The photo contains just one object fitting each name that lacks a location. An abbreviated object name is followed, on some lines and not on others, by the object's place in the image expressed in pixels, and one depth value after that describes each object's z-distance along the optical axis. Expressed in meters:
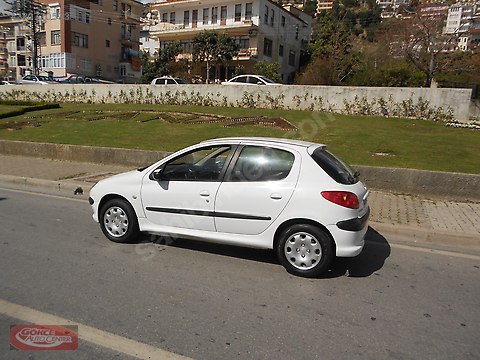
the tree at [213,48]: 39.72
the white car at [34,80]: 33.23
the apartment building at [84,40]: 47.84
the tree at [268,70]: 34.47
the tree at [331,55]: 35.69
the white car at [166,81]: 26.65
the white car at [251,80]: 22.79
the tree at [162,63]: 43.28
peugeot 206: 4.12
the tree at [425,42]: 25.42
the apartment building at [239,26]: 43.66
